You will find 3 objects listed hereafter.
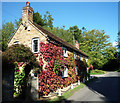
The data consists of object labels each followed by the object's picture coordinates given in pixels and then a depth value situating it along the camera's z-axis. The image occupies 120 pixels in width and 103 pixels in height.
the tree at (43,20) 42.72
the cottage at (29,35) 12.70
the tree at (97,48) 40.28
